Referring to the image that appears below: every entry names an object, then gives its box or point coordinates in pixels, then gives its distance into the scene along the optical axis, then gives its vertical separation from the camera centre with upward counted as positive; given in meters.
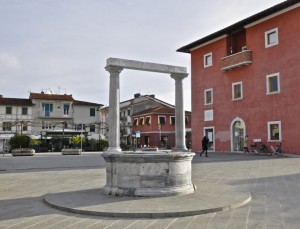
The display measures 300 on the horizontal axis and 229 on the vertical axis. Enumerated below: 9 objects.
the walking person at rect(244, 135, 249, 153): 21.81 -0.43
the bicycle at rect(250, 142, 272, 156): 20.42 -0.97
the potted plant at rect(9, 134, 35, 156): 29.53 -0.46
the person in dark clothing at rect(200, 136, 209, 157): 18.84 -0.50
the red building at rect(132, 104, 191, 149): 39.52 +1.23
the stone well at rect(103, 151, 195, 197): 6.20 -0.89
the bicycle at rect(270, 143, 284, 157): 18.98 -1.05
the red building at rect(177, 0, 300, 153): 19.35 +4.53
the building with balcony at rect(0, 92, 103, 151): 39.31 +4.02
